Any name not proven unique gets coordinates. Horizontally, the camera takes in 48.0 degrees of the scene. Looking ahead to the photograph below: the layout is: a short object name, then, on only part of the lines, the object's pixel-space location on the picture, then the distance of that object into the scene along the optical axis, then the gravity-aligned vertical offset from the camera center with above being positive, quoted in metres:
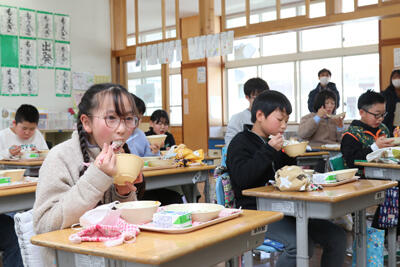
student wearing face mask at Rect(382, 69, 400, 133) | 5.68 +0.13
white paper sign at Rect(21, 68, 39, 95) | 6.35 +0.51
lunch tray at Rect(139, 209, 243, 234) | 1.24 -0.32
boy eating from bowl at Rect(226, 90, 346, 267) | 2.22 -0.29
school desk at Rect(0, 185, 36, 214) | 2.36 -0.44
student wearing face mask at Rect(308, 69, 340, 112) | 6.39 +0.38
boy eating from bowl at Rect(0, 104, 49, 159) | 4.38 -0.17
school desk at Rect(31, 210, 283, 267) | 1.06 -0.34
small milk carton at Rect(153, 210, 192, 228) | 1.26 -0.30
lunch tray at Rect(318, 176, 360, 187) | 2.25 -0.37
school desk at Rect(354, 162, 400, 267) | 2.84 -0.44
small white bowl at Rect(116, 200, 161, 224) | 1.33 -0.29
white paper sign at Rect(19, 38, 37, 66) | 6.35 +0.93
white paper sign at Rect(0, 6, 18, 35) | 6.14 +1.34
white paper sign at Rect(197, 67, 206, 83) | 8.87 +0.77
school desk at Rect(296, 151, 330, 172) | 4.84 -0.52
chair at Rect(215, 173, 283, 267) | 2.39 -0.41
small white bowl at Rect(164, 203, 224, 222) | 1.33 -0.30
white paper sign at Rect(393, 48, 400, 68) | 7.12 +0.82
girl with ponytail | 1.34 -0.16
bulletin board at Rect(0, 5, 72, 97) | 6.19 +0.98
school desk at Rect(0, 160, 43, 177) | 4.07 -0.44
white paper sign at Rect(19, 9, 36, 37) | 6.36 +1.35
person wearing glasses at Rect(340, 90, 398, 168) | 3.38 -0.16
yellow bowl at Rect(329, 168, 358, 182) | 2.33 -0.34
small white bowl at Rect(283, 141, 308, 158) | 2.40 -0.20
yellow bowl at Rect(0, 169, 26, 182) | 2.65 -0.34
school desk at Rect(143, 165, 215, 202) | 3.14 -0.46
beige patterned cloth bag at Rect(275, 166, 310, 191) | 2.06 -0.32
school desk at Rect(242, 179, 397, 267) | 1.94 -0.42
